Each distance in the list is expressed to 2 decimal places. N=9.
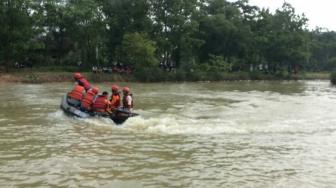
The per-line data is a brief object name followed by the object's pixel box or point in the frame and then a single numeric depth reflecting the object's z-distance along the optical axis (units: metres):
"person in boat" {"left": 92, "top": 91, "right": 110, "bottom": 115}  17.50
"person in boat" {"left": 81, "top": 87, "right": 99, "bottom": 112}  17.91
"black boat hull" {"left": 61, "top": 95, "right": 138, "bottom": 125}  17.11
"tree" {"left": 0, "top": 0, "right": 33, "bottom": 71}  44.34
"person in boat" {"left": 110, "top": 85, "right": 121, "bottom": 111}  17.95
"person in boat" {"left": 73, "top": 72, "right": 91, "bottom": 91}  19.50
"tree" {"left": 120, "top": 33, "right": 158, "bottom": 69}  49.16
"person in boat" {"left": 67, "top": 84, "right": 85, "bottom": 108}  18.47
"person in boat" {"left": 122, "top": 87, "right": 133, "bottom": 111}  18.09
